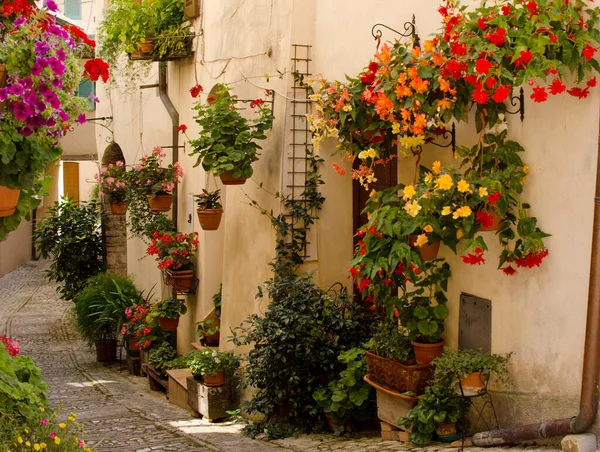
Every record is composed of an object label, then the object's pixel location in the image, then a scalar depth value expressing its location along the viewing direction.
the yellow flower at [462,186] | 5.36
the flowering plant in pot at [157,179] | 11.82
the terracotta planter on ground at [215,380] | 9.07
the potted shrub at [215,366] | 9.02
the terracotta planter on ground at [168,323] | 11.87
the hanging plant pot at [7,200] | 4.63
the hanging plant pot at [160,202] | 11.95
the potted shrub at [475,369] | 5.95
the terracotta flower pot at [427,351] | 6.55
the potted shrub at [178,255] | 11.30
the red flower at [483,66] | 5.18
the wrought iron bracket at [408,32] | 6.85
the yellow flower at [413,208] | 5.50
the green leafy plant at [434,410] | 6.21
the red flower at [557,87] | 5.11
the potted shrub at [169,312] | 11.79
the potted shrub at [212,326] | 10.88
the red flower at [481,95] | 5.28
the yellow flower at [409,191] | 5.56
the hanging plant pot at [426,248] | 5.91
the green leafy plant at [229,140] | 8.59
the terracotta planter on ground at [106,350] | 13.96
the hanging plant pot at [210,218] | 10.15
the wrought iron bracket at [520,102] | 5.73
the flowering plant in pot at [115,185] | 12.84
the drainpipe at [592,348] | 5.10
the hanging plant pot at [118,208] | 15.23
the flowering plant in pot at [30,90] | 4.44
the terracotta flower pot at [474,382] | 5.96
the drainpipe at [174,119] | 12.39
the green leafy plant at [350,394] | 7.33
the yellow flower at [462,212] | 5.42
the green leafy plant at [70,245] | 15.77
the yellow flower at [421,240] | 5.64
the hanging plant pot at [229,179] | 8.67
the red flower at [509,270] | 5.78
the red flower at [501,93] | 5.17
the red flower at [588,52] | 5.02
